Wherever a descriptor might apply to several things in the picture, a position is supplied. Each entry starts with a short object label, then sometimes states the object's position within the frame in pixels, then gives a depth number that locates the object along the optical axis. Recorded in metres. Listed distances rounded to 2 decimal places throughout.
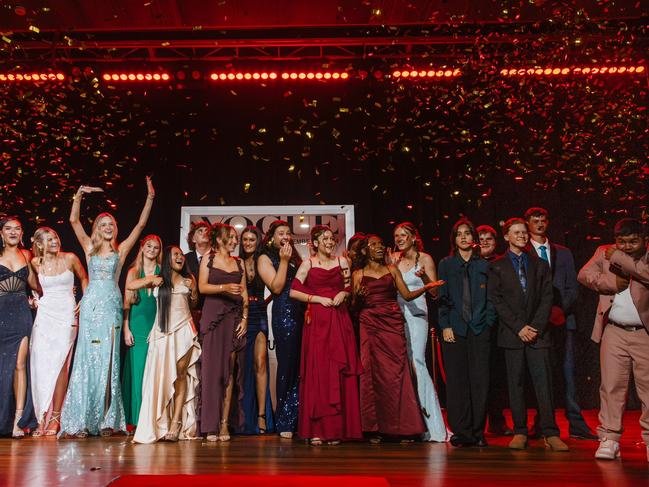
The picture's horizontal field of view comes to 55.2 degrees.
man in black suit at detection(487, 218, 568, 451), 4.65
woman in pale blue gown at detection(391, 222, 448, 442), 5.27
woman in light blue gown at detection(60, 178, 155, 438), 5.50
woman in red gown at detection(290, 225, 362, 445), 4.86
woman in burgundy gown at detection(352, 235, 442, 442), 4.94
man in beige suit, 4.22
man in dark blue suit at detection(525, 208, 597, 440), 5.33
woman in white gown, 5.76
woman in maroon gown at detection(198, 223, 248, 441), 5.21
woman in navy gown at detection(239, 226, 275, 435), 5.66
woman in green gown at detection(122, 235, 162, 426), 5.68
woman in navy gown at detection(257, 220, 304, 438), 5.41
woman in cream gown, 5.12
